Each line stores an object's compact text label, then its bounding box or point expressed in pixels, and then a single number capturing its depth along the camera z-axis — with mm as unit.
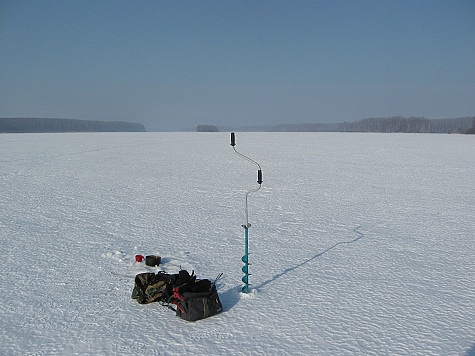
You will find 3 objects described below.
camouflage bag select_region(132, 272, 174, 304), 3615
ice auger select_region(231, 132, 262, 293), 3615
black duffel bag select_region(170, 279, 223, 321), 3293
